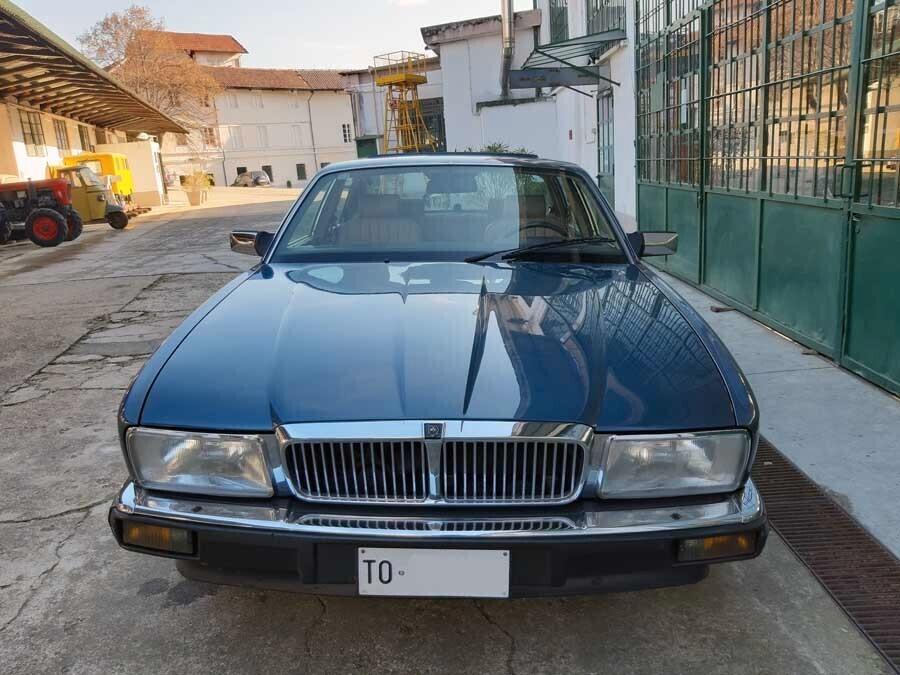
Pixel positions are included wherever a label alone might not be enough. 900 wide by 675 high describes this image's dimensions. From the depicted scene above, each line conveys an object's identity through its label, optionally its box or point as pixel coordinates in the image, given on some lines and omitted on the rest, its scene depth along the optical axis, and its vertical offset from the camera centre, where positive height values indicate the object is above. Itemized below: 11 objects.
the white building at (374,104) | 33.88 +3.32
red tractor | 14.42 -0.32
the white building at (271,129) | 49.66 +3.69
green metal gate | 3.95 -0.12
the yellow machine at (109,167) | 20.92 +0.75
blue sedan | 1.80 -0.74
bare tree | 35.59 +6.72
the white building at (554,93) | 11.78 +1.78
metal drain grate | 2.23 -1.46
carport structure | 12.58 +2.83
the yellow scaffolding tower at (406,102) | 31.78 +3.12
